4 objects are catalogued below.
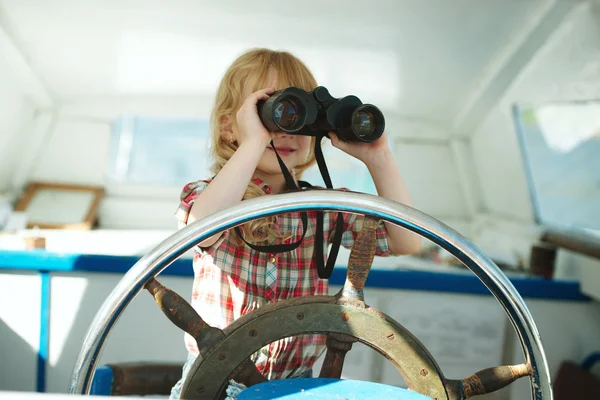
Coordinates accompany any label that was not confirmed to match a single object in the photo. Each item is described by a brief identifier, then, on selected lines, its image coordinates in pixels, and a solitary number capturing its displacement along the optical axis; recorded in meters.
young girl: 1.15
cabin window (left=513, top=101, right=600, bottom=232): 2.60
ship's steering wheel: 0.74
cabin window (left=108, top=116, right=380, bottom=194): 4.06
